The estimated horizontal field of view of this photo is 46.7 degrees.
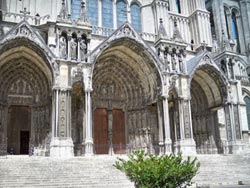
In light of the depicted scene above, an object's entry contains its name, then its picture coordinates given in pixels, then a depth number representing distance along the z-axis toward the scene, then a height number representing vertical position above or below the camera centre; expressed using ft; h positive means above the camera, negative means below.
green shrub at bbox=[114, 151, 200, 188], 17.22 -1.78
